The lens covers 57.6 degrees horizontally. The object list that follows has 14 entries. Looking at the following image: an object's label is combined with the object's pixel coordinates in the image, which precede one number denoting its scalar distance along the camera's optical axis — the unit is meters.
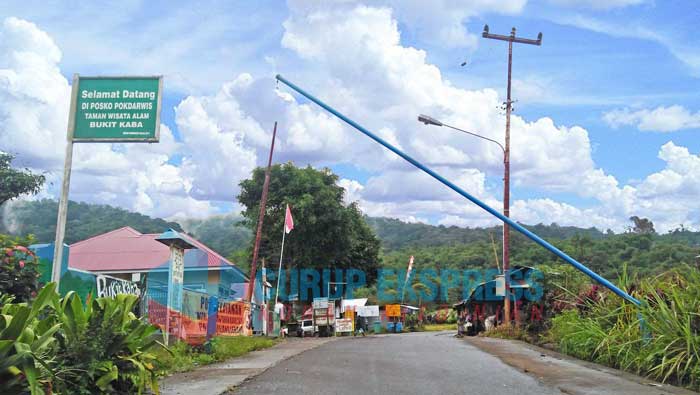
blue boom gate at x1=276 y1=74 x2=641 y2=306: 11.11
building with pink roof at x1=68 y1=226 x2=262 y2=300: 26.61
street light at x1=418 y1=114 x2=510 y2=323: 24.11
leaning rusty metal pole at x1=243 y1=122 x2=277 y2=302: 25.97
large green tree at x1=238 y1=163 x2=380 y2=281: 38.44
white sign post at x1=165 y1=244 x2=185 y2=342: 13.01
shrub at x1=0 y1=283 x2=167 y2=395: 4.50
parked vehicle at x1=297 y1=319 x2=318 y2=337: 35.88
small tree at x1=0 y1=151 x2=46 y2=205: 27.95
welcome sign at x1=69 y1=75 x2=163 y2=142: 10.64
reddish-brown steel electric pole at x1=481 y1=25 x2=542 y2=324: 24.31
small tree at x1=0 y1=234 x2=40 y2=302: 7.33
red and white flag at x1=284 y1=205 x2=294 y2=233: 29.26
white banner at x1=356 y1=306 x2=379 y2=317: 41.62
